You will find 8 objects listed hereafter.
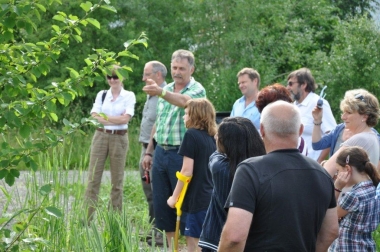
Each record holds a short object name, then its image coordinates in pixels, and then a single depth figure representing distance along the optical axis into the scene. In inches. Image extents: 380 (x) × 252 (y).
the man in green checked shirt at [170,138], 456.1
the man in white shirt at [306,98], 472.1
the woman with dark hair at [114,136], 577.3
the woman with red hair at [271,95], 376.2
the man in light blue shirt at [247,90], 478.7
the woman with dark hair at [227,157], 294.2
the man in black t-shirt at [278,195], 235.8
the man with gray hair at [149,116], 531.1
